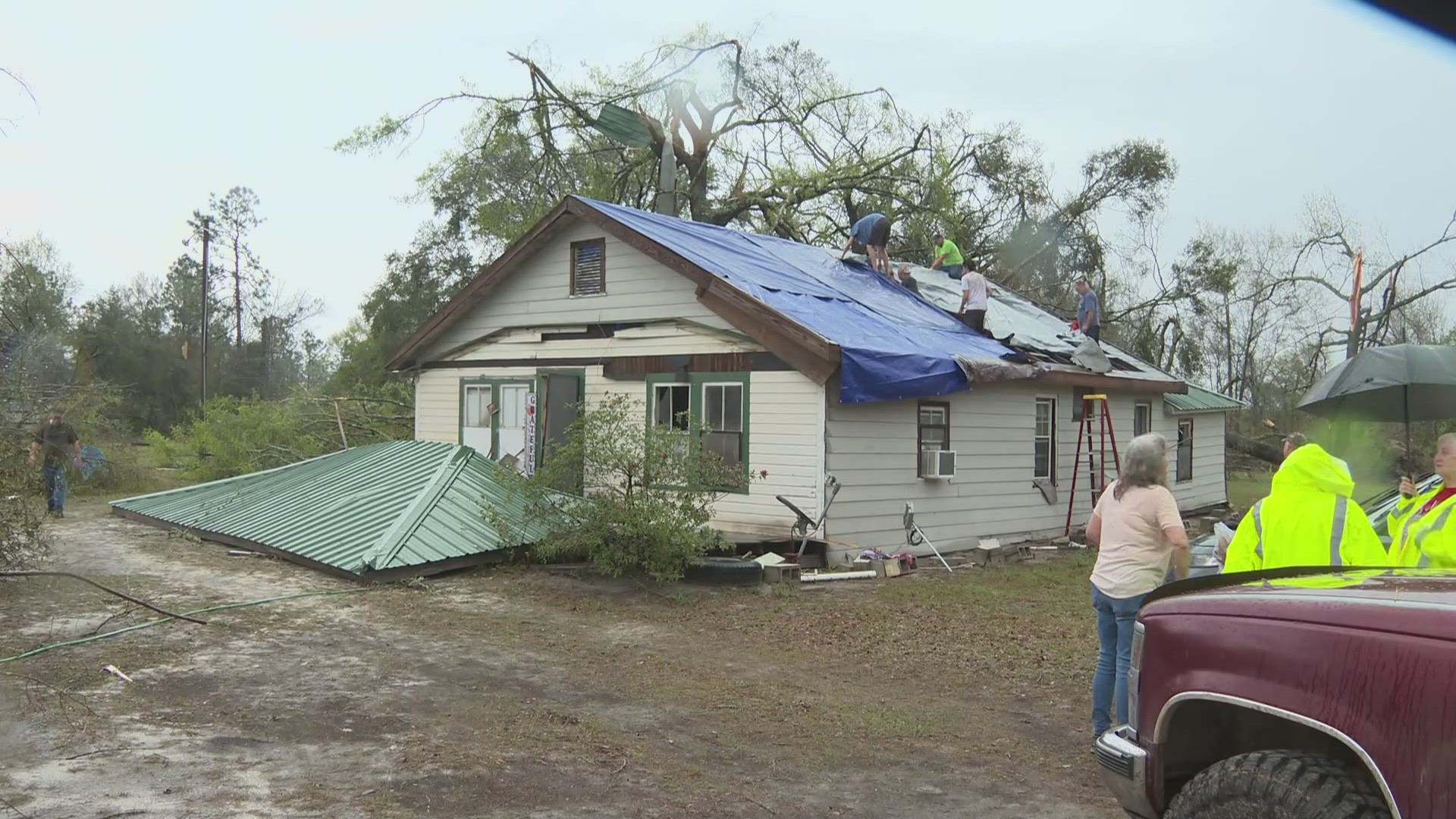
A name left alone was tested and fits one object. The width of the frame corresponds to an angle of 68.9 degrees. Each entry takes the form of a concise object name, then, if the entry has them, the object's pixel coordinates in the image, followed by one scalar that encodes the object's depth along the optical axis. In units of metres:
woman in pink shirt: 5.51
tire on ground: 11.09
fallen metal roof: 11.44
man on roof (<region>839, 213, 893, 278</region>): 16.78
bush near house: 10.66
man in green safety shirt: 19.50
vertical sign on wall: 15.27
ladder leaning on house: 16.22
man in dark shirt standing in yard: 13.21
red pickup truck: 2.57
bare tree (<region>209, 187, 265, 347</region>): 54.81
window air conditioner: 13.52
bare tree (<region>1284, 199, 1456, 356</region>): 26.72
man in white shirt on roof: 15.89
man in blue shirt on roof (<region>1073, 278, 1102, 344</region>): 18.16
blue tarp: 12.31
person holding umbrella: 4.71
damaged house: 12.52
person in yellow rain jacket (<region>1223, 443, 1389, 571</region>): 4.73
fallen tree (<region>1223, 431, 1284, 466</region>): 25.02
